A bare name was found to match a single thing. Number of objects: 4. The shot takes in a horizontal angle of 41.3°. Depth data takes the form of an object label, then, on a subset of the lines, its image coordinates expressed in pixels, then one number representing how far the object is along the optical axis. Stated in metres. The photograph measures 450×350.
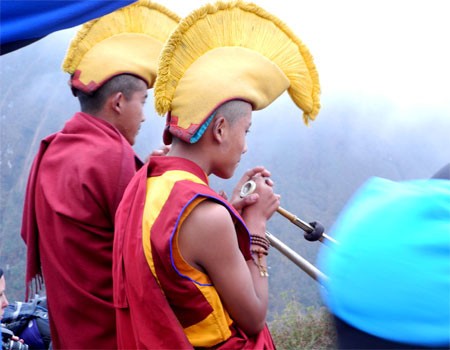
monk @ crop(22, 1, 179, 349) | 2.69
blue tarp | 2.20
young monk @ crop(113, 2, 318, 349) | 1.91
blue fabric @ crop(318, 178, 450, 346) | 0.93
